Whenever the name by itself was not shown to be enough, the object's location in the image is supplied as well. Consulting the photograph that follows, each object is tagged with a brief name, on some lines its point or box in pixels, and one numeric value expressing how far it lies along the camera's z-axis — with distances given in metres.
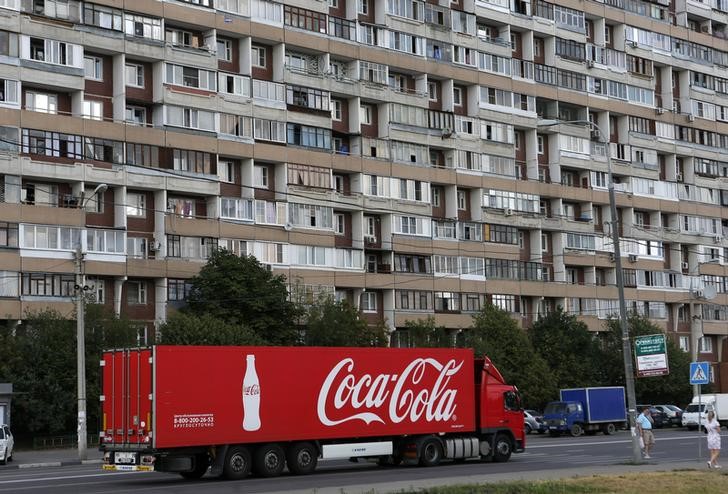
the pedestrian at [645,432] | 42.00
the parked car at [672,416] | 80.00
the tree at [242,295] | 68.69
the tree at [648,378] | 91.88
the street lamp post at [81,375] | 49.44
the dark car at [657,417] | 79.12
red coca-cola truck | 32.16
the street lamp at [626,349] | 37.66
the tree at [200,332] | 62.75
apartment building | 66.56
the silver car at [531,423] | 72.63
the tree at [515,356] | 81.44
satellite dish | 98.71
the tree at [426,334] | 78.25
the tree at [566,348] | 86.75
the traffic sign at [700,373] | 40.50
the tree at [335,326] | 71.25
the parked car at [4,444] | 47.50
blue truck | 67.69
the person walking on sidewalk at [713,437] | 34.12
